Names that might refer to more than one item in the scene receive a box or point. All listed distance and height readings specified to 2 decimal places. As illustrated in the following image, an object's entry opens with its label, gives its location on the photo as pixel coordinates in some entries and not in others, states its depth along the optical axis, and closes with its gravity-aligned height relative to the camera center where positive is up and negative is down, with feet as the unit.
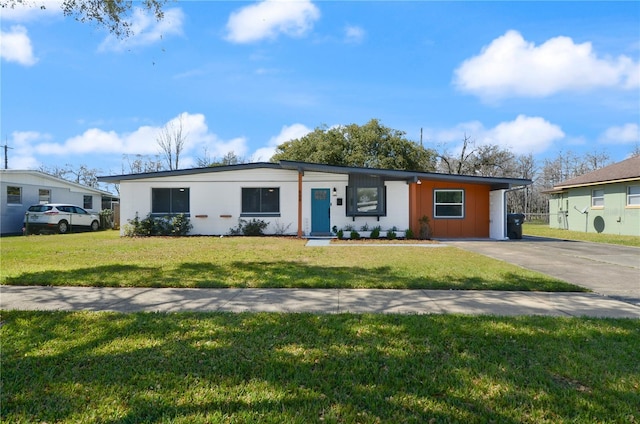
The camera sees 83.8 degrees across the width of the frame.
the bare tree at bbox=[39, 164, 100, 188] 140.77 +16.44
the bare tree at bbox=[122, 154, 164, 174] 117.08 +17.39
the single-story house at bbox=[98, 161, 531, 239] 52.54 +2.19
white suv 58.08 -0.61
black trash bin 51.65 -1.68
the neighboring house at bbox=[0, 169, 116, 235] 60.29 +4.08
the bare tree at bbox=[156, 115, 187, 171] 101.52 +21.30
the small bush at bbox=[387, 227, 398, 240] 50.49 -2.80
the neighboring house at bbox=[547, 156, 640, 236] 56.65 +2.49
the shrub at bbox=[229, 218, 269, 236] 52.77 -2.01
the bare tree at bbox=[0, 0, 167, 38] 22.39 +13.09
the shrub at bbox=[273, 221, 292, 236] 53.47 -2.04
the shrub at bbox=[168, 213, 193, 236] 52.60 -1.70
